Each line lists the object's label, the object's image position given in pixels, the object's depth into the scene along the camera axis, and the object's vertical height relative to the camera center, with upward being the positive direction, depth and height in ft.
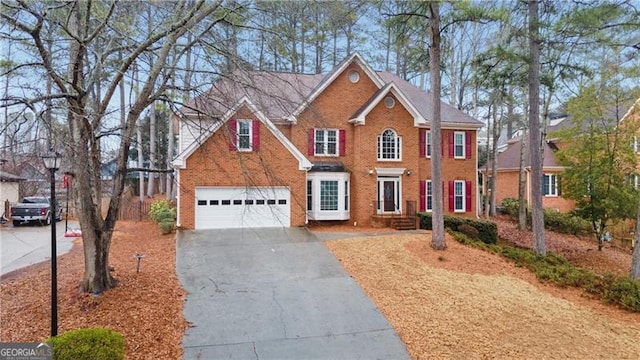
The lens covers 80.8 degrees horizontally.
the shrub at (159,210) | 51.65 -3.31
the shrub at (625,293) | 28.43 -8.59
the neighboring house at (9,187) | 67.91 +0.22
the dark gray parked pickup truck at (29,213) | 60.70 -4.04
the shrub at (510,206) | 78.07 -4.73
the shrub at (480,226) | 50.75 -5.68
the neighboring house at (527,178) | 81.76 +1.42
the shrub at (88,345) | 15.25 -6.58
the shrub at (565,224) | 69.82 -7.47
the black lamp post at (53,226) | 20.04 -2.08
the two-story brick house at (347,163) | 49.57 +3.33
